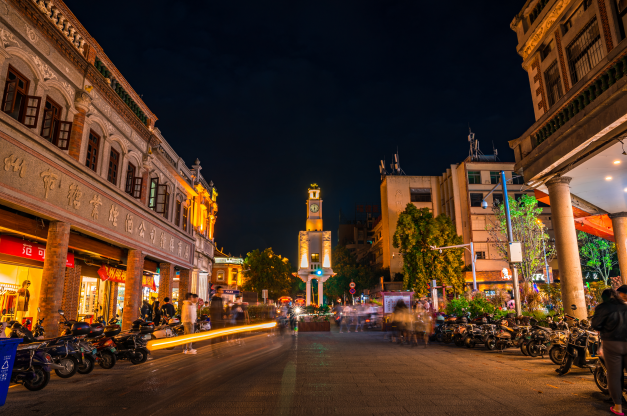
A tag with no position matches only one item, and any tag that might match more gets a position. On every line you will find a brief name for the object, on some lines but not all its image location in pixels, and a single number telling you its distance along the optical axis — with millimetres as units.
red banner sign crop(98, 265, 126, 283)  22234
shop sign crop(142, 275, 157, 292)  27366
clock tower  57109
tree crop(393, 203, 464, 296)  40781
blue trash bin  6566
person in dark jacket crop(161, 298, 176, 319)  16656
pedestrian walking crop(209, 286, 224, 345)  13508
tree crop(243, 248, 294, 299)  58188
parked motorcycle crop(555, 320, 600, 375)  8652
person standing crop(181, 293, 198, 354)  13781
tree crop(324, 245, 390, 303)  69562
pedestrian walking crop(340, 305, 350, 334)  31619
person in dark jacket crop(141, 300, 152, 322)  18250
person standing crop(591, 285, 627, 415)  5855
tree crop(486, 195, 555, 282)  35750
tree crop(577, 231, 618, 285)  43594
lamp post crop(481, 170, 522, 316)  16250
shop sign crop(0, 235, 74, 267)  14219
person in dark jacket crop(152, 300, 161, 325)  16916
